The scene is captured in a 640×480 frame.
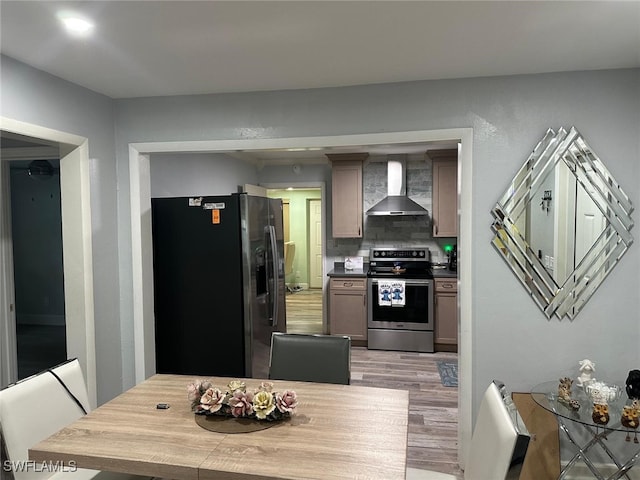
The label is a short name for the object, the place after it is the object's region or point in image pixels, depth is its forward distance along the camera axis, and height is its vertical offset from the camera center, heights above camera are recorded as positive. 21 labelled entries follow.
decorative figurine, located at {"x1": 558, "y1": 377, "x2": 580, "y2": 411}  2.12 -0.91
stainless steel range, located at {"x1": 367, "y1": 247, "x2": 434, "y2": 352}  5.02 -1.06
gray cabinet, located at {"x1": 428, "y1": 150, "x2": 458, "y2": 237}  5.28 +0.40
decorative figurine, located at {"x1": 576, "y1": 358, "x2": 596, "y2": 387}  2.31 -0.86
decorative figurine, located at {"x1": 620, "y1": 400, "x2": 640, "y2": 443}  1.93 -0.91
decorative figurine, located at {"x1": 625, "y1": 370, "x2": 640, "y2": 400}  2.12 -0.84
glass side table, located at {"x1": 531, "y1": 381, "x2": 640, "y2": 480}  2.00 -0.94
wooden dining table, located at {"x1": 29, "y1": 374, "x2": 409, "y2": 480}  1.40 -0.80
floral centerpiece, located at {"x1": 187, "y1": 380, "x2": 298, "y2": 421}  1.68 -0.72
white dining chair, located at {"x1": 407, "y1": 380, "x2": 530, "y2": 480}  1.32 -0.75
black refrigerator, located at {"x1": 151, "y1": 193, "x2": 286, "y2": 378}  3.28 -0.47
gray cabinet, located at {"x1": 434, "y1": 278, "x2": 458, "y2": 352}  4.97 -1.06
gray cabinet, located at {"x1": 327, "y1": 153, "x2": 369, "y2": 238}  5.55 +0.38
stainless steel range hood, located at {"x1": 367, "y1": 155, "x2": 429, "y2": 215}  5.43 +0.39
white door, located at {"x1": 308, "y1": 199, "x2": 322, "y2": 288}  9.73 -0.40
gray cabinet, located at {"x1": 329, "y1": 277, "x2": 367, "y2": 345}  5.25 -1.04
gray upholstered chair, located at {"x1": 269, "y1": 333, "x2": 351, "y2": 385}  2.32 -0.75
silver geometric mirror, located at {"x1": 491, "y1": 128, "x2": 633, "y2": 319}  2.50 -0.01
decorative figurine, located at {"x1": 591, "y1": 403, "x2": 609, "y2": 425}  1.98 -0.91
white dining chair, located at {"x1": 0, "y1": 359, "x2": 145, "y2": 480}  1.64 -0.80
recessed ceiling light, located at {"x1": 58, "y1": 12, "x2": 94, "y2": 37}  1.77 +0.89
